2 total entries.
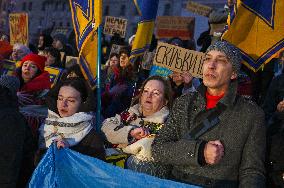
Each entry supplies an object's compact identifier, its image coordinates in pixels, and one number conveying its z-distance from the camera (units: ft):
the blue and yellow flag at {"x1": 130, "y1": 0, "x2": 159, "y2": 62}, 18.60
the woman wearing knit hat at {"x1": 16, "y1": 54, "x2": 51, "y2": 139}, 16.29
